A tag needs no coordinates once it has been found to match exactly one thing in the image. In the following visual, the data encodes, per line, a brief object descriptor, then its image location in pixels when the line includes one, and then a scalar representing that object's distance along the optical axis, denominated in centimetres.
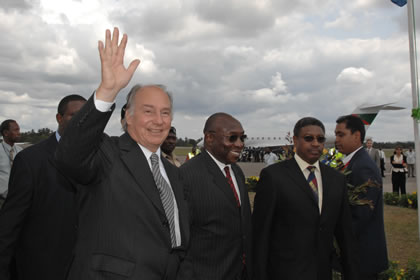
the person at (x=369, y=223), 392
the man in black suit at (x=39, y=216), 287
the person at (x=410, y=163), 2472
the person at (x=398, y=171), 1558
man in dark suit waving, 181
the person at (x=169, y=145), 611
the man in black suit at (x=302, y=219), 321
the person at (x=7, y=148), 679
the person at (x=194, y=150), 1113
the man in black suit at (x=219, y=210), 289
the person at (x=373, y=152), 1356
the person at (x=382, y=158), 2195
